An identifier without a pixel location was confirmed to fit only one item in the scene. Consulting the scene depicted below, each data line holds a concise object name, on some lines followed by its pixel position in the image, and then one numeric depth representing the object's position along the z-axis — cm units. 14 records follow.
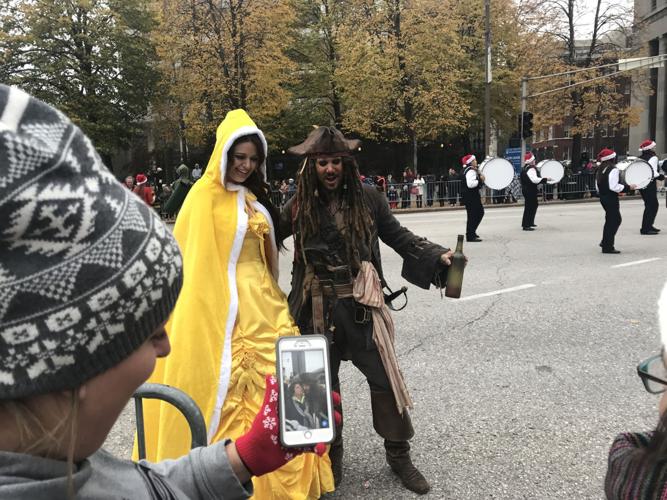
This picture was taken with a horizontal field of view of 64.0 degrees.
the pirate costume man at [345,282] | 279
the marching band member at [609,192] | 912
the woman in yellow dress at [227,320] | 248
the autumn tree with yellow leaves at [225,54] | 2225
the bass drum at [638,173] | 1081
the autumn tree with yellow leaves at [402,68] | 2491
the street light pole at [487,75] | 2124
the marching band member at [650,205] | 1091
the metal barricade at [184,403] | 155
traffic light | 2200
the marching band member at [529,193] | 1248
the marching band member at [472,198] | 1131
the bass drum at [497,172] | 1328
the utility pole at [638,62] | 1675
